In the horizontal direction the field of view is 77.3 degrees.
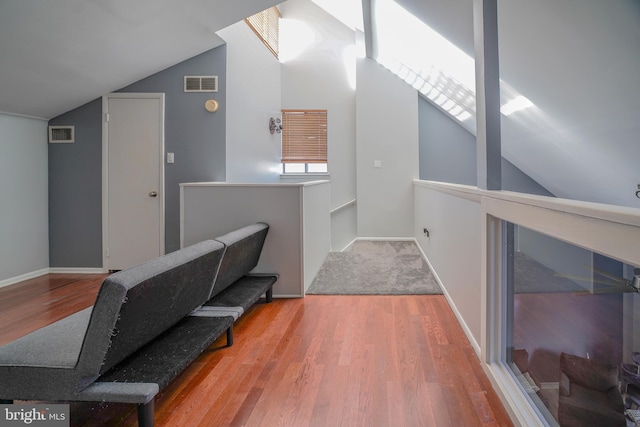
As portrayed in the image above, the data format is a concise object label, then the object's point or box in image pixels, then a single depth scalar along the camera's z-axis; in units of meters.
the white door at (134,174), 4.41
